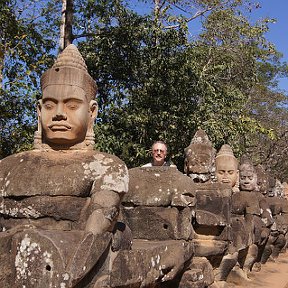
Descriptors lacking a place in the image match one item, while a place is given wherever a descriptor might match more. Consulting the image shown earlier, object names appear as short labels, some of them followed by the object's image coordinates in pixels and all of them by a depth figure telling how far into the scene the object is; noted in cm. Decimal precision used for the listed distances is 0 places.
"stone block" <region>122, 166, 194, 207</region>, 399
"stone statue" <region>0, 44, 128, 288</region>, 232
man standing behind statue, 431
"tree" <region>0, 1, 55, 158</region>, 747
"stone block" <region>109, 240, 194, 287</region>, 277
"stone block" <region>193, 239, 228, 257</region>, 474
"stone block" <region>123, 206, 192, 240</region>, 392
